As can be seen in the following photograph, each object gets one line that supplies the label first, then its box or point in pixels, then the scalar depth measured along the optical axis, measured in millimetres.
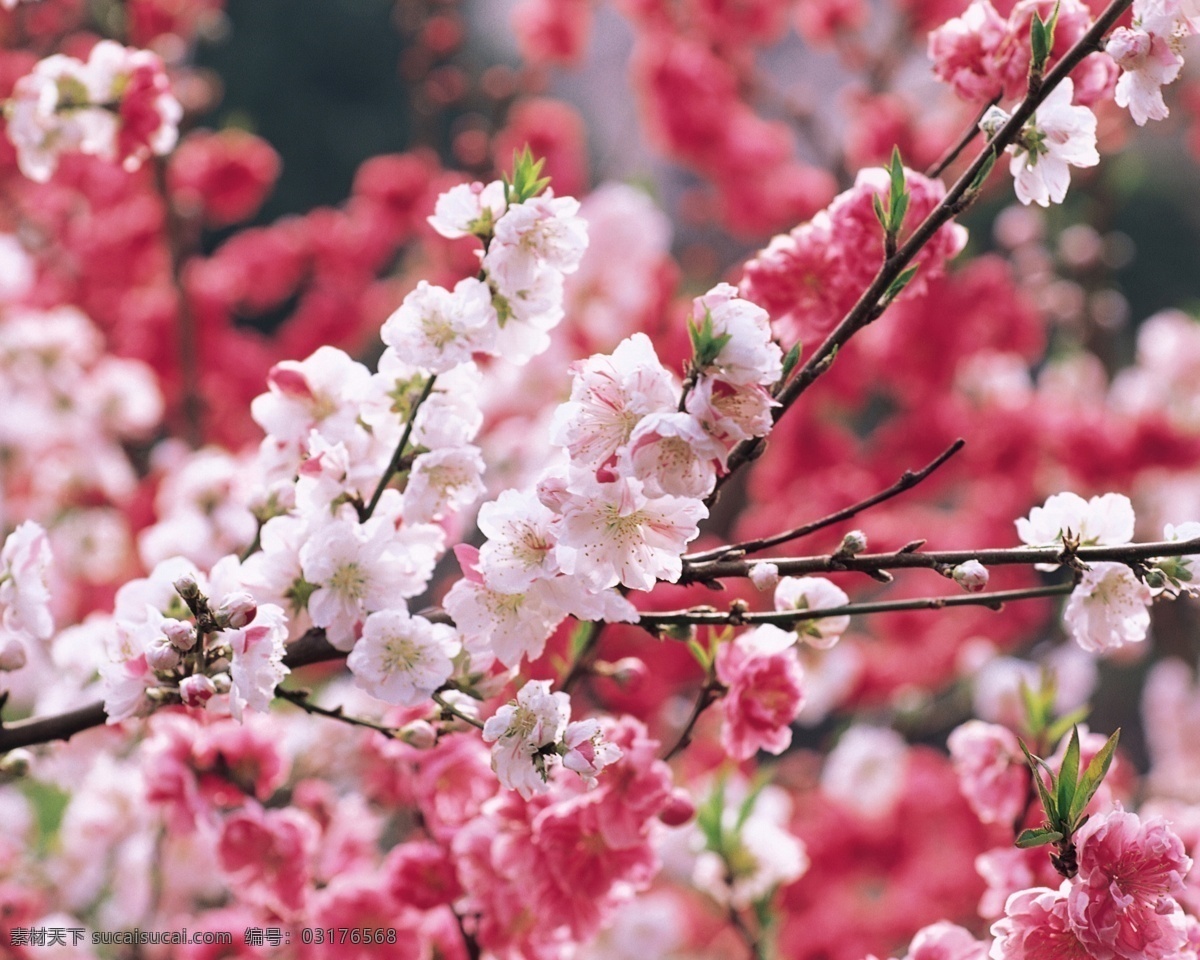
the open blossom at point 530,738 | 1723
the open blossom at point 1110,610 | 1742
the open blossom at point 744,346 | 1689
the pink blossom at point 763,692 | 1792
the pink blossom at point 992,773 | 1838
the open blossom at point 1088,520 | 1744
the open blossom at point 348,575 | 1750
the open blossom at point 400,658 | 1740
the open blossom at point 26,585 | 1788
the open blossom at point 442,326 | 1759
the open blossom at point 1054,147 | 1752
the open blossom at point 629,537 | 1702
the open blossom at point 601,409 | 1697
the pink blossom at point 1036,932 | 1735
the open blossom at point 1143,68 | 1731
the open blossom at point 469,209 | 1760
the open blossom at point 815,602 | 1768
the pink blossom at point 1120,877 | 1720
